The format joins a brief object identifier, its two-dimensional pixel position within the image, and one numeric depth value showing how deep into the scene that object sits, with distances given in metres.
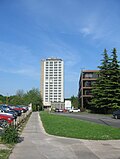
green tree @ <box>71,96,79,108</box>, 69.18
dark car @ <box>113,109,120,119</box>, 19.91
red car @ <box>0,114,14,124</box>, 10.53
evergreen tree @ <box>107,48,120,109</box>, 28.35
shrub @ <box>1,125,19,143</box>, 6.47
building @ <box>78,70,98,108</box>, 47.17
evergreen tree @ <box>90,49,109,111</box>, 29.03
